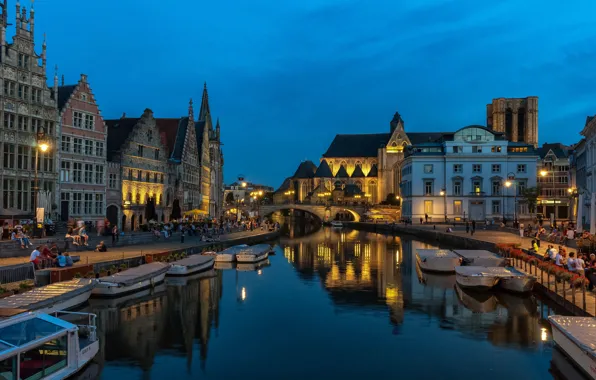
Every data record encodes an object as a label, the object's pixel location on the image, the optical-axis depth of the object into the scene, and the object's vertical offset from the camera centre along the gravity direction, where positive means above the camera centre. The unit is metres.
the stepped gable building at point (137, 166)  55.47 +4.70
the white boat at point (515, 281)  26.17 -3.18
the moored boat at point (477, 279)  27.45 -3.25
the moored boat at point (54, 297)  17.94 -2.91
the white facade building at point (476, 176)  87.25 +5.64
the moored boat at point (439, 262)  35.51 -3.11
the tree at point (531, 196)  83.50 +2.48
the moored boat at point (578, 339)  13.47 -3.17
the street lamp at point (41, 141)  31.16 +3.99
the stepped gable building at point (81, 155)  47.62 +4.90
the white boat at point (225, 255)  41.21 -3.19
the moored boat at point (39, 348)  11.95 -3.16
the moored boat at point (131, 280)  24.47 -3.16
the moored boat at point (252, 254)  41.91 -3.20
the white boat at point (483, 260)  33.00 -2.76
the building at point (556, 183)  102.25 +5.59
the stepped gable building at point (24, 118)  40.72 +7.06
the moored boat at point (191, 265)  32.72 -3.22
